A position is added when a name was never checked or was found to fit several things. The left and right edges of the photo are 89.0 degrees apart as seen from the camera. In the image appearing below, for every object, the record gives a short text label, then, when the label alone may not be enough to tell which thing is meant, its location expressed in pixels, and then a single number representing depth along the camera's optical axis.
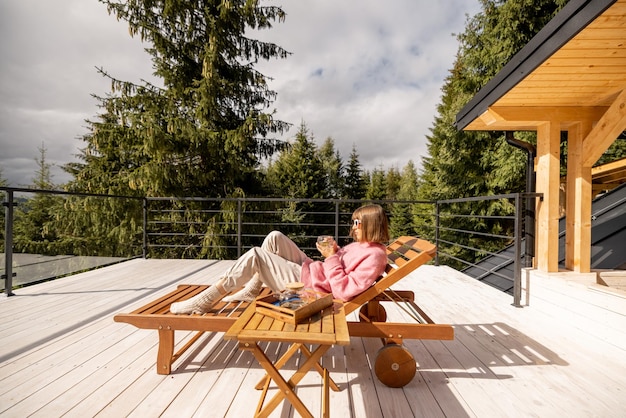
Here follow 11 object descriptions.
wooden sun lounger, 1.58
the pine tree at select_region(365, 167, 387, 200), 22.09
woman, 1.74
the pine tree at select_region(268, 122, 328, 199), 16.80
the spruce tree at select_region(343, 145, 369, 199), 21.47
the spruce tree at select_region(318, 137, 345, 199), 21.27
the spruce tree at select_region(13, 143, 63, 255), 10.86
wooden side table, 1.20
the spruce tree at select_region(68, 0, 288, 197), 7.45
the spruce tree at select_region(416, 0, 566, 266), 9.16
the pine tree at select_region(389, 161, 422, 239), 18.59
